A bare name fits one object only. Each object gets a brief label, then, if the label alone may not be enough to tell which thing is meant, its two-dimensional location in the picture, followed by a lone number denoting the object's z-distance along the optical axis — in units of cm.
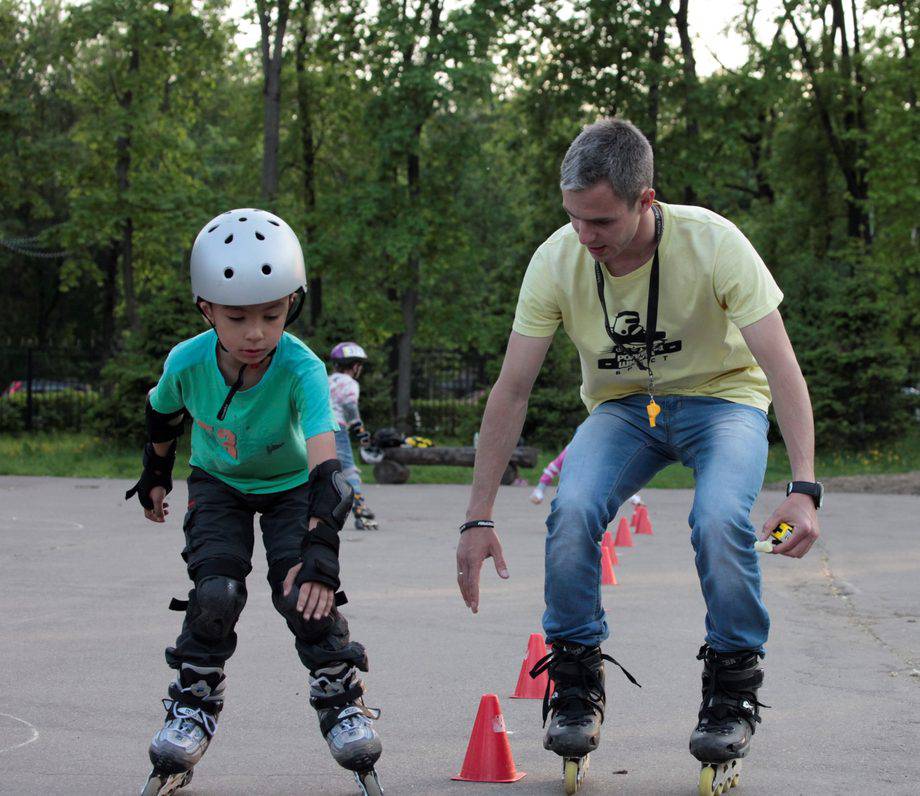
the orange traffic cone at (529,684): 499
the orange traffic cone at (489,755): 385
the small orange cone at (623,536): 1028
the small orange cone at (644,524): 1128
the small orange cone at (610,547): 880
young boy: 364
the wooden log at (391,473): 1700
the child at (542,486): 1269
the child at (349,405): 1134
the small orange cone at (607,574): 821
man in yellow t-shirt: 355
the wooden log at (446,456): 1717
